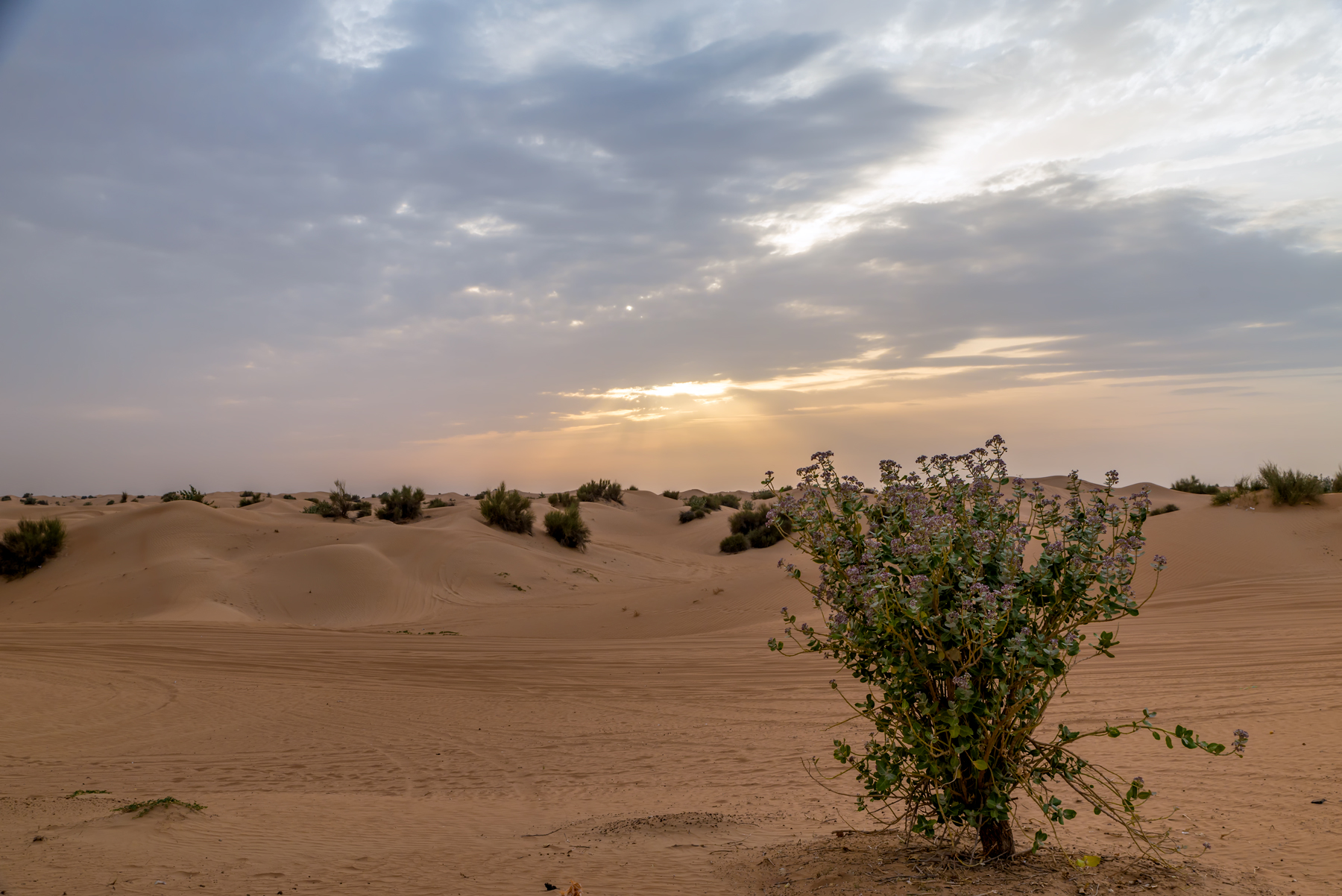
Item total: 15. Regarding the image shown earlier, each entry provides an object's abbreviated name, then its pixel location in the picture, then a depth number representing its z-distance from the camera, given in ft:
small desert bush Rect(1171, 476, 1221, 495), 110.46
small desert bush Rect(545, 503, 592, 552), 90.27
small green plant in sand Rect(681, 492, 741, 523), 122.62
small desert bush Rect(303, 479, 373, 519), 94.99
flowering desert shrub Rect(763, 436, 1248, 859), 10.87
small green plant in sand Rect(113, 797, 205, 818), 17.79
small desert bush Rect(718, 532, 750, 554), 95.76
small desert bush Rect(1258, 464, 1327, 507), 59.06
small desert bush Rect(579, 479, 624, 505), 140.97
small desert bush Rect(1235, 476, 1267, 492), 64.09
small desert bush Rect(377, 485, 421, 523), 99.35
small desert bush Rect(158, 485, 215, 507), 102.37
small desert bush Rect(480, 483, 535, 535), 90.38
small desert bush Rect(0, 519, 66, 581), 68.80
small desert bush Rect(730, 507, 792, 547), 92.88
